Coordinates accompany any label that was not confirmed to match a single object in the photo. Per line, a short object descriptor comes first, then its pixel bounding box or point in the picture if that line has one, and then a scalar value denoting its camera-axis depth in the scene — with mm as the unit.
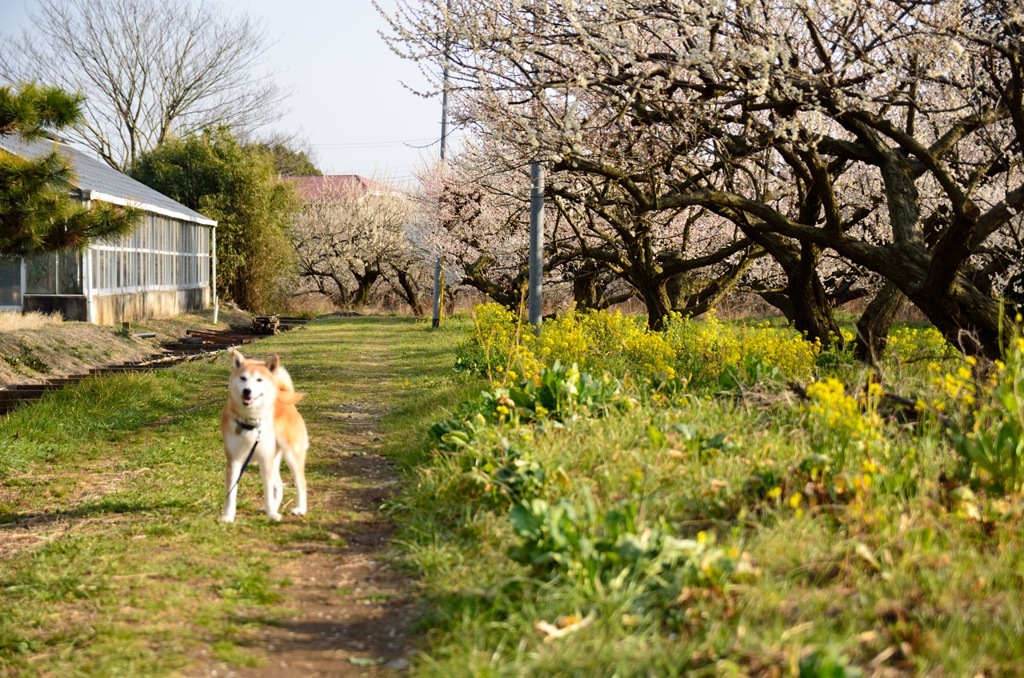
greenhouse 21891
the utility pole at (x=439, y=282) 29919
